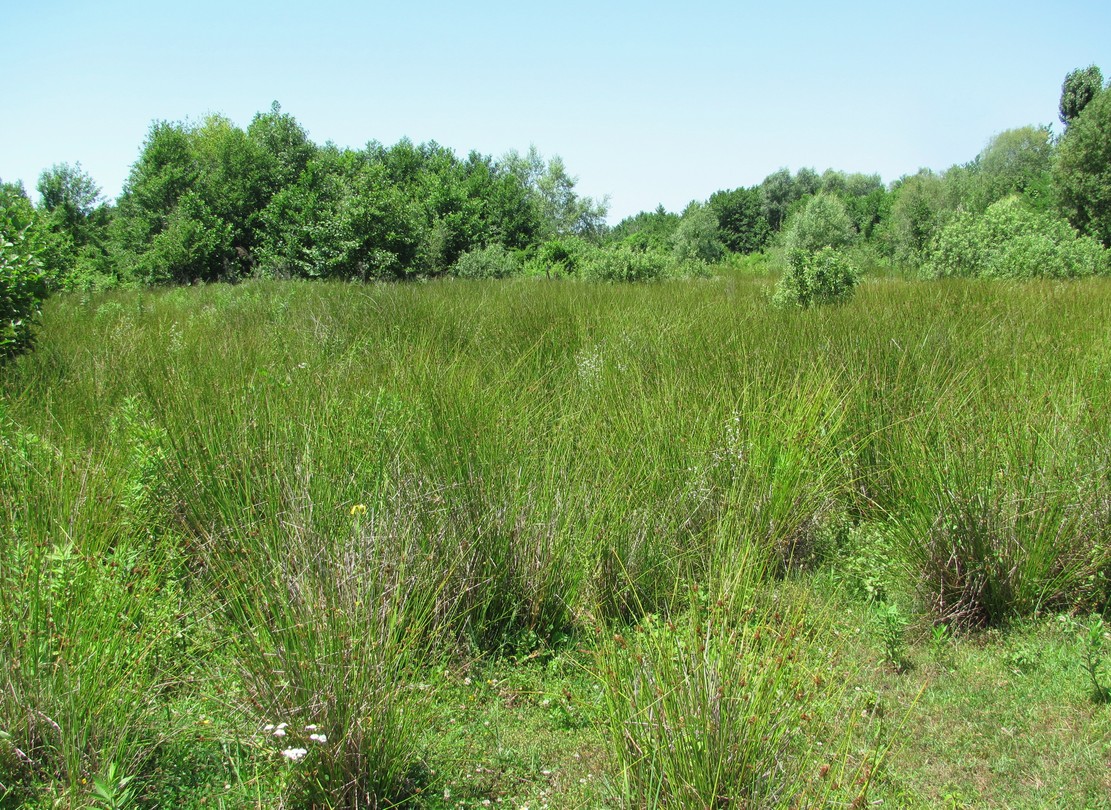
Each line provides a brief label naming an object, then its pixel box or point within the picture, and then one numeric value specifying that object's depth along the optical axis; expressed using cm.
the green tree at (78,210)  4556
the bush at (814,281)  905
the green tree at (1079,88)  5381
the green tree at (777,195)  7550
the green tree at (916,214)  4697
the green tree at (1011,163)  5156
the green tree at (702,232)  6270
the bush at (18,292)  563
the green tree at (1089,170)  3247
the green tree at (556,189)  6881
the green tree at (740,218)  7400
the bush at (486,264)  2220
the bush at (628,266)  1574
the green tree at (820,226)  3850
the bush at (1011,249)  1355
